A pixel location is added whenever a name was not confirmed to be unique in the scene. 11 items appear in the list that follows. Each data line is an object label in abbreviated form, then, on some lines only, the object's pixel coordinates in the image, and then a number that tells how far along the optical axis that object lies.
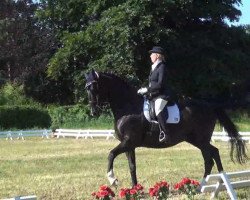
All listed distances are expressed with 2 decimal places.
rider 11.02
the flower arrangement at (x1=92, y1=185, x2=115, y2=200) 7.86
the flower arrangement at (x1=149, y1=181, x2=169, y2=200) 8.22
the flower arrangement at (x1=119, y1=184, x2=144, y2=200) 8.09
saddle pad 11.50
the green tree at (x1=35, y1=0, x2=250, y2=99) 39.75
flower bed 7.94
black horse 11.17
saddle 11.30
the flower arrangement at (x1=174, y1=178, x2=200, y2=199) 8.79
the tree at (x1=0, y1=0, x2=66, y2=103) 53.50
